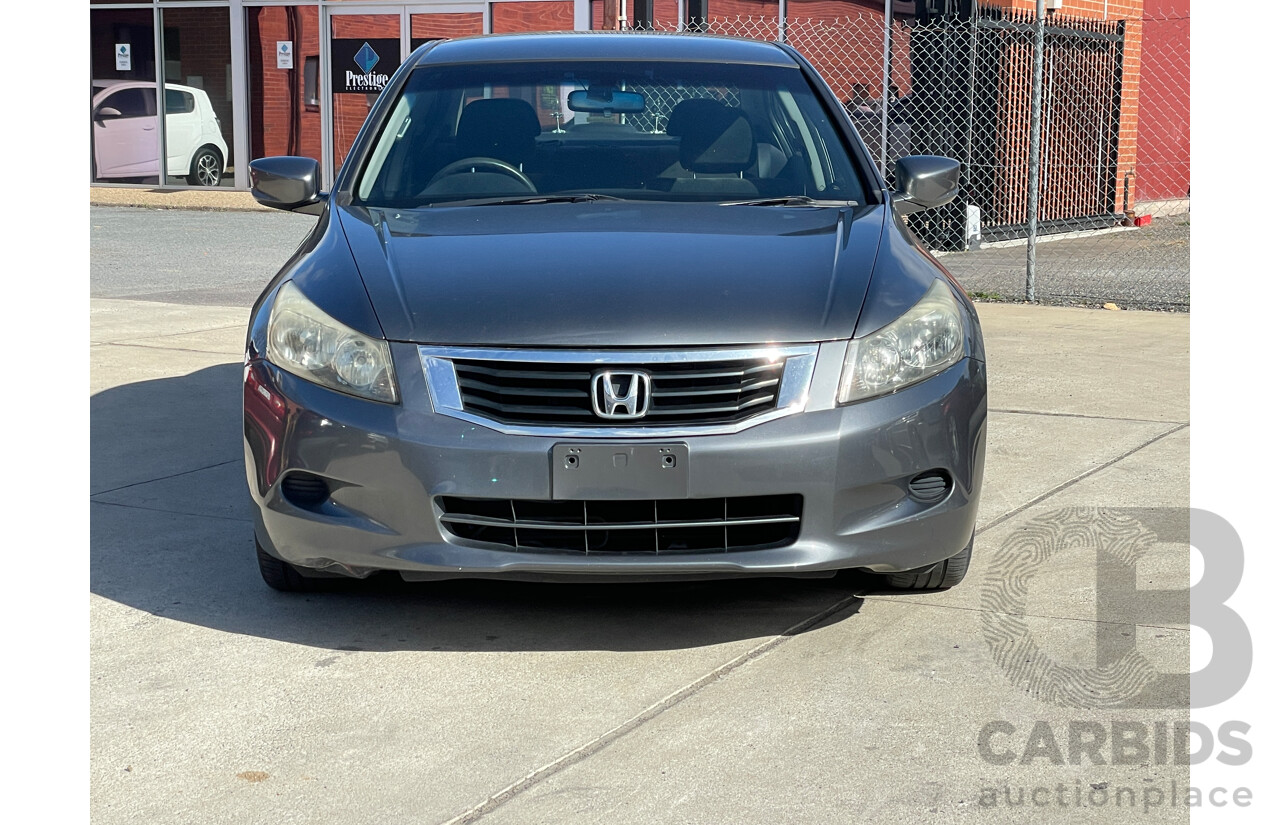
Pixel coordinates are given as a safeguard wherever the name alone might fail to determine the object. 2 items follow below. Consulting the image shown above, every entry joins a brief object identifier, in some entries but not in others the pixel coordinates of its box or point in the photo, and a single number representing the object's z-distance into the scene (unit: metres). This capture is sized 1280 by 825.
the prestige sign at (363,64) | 20.56
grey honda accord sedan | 3.46
